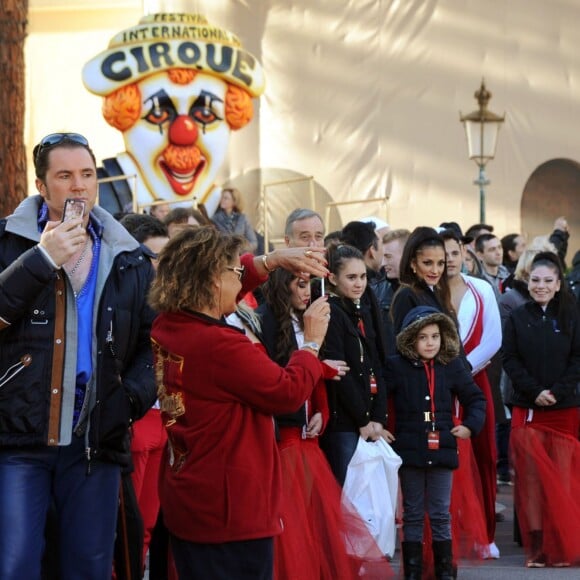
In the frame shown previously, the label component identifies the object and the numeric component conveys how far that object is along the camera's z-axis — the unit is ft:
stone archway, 71.72
